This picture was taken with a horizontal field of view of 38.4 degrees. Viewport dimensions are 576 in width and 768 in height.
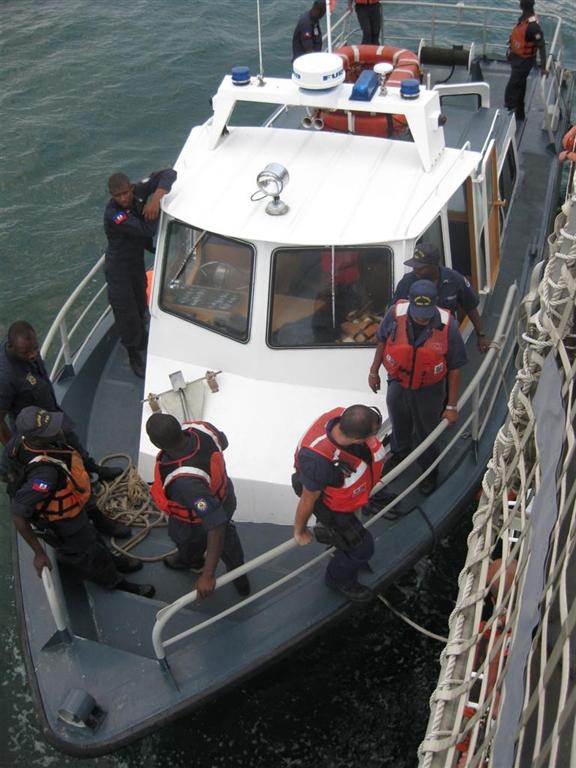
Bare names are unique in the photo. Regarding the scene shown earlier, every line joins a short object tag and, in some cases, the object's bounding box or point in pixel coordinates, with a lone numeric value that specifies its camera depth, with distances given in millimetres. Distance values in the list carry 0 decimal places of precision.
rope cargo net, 2193
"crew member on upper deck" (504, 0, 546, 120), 8039
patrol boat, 3990
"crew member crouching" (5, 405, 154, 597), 3934
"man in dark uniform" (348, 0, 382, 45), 8820
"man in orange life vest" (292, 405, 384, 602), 3512
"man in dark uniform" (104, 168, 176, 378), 5047
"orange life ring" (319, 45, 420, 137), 6191
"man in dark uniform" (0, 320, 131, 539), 4660
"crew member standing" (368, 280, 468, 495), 4246
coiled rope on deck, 4668
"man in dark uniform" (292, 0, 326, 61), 8508
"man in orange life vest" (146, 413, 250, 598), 3652
